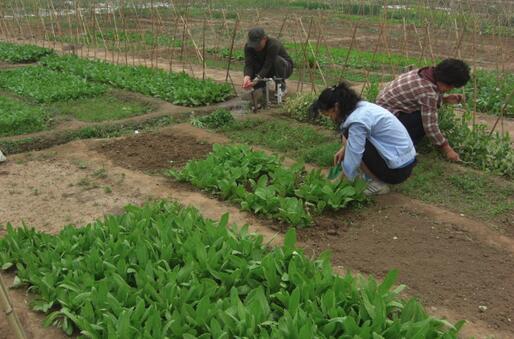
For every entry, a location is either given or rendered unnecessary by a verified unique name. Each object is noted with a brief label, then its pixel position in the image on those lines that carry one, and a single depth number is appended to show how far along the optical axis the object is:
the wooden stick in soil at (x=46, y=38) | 13.79
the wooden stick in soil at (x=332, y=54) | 7.59
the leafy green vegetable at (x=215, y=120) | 6.69
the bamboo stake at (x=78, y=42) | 12.55
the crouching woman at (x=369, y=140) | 4.16
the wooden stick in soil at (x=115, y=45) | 12.74
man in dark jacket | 7.12
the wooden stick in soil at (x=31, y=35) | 13.81
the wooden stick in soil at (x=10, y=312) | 1.98
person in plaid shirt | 4.67
